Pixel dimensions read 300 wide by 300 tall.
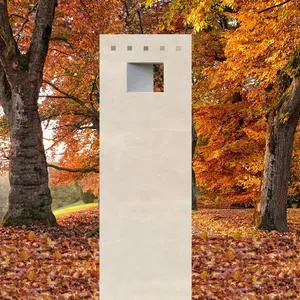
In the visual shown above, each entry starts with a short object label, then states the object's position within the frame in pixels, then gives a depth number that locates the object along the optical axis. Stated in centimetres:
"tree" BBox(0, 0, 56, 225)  1048
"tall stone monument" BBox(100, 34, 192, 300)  385
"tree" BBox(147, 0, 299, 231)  988
